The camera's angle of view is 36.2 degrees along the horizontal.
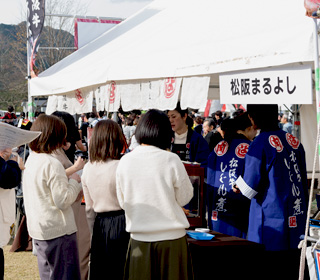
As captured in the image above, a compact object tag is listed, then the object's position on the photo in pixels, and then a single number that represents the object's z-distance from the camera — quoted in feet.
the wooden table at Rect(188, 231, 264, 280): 11.99
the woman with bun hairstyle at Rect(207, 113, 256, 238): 15.31
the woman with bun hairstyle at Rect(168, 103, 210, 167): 17.28
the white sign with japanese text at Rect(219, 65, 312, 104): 10.22
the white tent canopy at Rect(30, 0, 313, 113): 11.50
